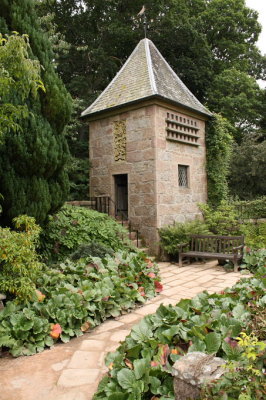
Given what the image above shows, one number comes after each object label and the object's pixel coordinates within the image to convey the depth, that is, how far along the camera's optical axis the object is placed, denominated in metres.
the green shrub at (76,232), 5.79
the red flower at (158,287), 5.20
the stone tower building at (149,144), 8.09
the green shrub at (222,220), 8.64
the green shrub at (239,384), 1.76
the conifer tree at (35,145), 4.72
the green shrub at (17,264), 3.46
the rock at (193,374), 1.91
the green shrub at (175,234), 7.76
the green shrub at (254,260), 6.63
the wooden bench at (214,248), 6.91
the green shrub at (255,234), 8.67
